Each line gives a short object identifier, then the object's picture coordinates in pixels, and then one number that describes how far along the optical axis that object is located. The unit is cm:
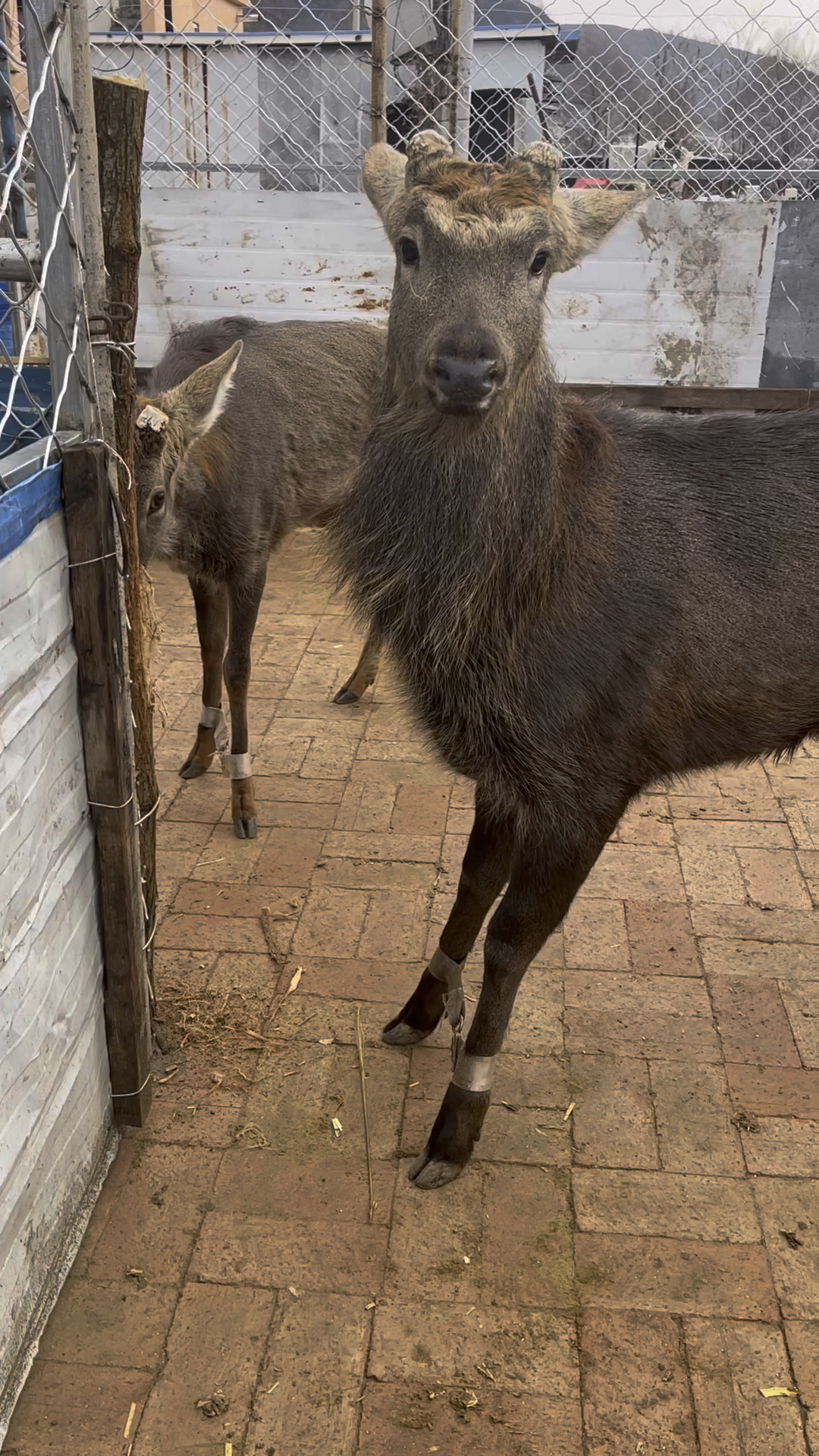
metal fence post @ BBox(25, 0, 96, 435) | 222
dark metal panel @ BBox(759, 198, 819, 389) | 700
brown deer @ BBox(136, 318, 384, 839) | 448
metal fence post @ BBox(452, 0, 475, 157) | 646
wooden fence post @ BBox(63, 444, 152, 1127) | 247
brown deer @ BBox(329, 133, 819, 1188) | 269
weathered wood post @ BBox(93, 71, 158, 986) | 264
